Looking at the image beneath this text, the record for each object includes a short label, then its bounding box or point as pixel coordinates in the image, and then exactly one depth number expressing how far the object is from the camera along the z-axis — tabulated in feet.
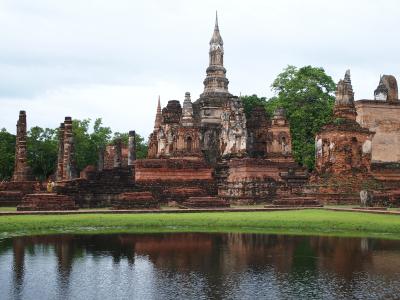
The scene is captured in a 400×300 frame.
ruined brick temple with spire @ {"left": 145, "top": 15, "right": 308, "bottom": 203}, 95.96
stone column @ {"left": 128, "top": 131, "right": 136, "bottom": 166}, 146.19
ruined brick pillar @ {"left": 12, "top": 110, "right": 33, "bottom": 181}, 117.91
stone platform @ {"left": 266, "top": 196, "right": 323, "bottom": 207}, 84.17
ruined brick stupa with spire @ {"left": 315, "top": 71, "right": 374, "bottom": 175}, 97.25
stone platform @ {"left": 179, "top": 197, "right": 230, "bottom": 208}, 82.28
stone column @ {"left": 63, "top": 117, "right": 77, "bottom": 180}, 110.11
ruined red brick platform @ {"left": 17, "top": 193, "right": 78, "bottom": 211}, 76.18
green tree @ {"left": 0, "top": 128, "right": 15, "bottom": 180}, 185.47
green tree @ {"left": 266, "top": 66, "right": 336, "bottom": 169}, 146.12
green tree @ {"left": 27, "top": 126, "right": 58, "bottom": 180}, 196.65
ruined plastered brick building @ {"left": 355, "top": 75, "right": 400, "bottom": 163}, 138.62
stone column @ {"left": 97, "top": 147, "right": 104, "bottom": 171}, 165.15
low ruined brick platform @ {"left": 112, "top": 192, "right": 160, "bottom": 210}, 79.24
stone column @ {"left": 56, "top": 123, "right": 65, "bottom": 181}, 117.50
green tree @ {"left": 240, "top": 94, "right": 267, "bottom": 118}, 180.65
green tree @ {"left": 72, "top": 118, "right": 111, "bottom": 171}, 204.16
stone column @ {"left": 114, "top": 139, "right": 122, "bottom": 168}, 148.97
